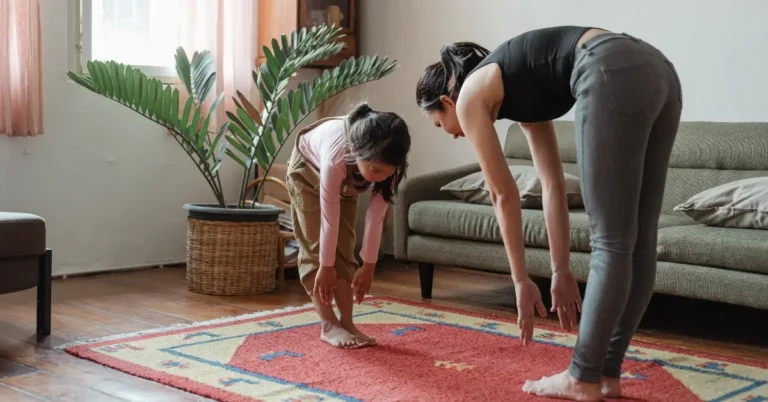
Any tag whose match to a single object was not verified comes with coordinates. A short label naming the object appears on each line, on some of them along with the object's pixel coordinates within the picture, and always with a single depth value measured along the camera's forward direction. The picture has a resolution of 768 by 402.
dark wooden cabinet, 4.50
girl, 2.30
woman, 1.76
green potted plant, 3.58
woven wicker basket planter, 3.62
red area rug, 2.14
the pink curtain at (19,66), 3.58
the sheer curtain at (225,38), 4.28
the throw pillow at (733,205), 2.87
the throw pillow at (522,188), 3.38
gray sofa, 2.77
